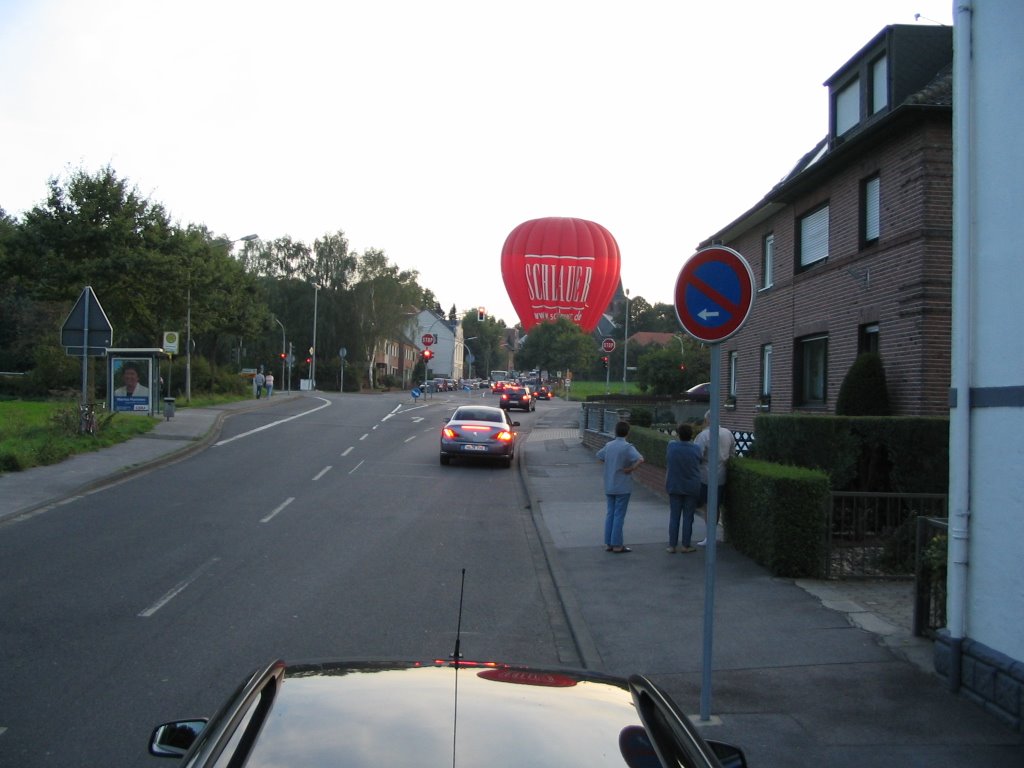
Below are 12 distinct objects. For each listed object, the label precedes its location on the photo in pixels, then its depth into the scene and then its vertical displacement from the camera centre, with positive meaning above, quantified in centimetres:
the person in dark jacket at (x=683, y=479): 1189 -112
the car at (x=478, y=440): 2331 -134
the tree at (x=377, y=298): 7988 +693
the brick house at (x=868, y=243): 1532 +274
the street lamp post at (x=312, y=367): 6778 +102
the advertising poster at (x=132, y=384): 3133 -20
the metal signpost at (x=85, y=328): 2114 +107
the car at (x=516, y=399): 5209 -75
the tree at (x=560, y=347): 8762 +354
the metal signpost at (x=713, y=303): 631 +57
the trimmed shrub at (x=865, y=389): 1598 +4
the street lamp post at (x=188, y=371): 4056 +34
